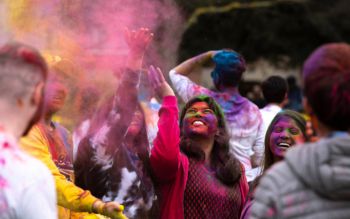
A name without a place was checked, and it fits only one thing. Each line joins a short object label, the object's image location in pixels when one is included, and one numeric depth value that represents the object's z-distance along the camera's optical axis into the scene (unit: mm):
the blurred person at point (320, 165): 3207
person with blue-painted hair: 7211
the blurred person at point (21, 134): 3436
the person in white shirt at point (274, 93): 7995
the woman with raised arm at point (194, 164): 5371
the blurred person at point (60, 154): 4543
